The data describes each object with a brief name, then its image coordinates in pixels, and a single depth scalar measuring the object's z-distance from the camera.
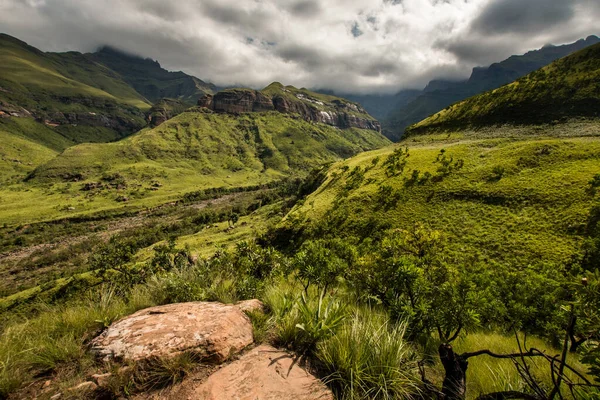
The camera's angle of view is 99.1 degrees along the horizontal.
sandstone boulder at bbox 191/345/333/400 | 3.80
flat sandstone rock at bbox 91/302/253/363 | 4.57
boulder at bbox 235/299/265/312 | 6.23
